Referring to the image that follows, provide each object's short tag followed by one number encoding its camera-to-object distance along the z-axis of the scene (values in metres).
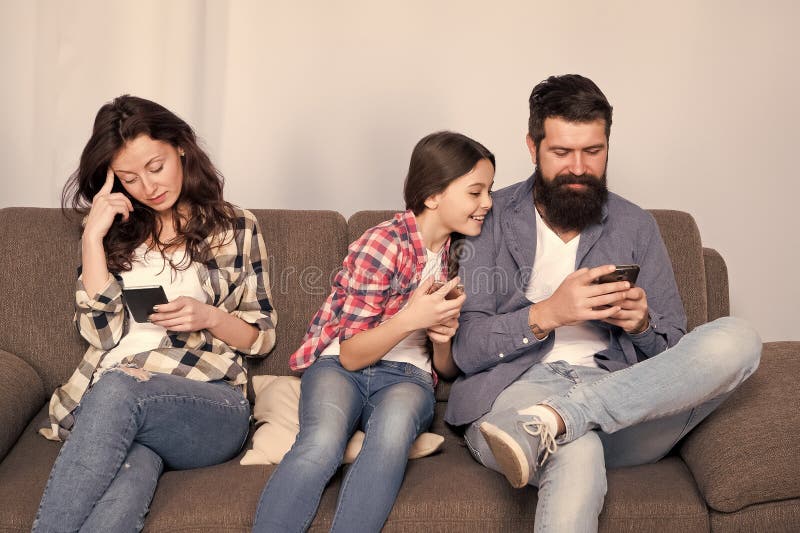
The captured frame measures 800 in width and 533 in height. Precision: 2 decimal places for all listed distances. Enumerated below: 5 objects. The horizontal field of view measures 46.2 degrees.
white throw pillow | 2.50
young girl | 2.38
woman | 2.39
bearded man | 2.20
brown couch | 2.24
